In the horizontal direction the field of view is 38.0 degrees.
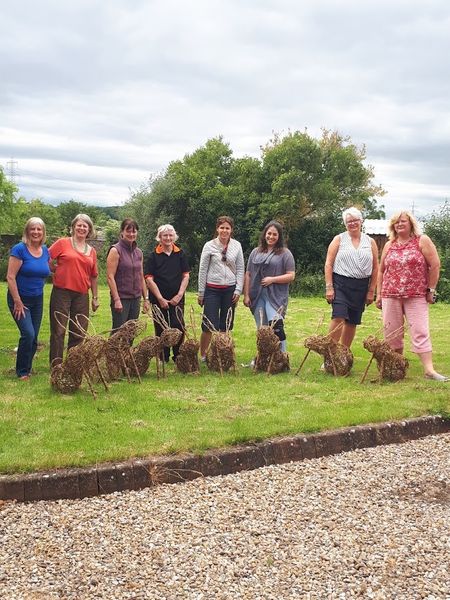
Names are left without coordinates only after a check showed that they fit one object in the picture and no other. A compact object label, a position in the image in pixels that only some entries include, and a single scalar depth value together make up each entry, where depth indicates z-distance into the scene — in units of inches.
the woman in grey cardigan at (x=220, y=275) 307.0
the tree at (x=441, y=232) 914.1
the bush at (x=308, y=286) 923.4
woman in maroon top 290.4
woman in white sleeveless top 298.8
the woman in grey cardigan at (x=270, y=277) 303.1
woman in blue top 269.7
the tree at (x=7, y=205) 1306.6
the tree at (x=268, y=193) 1040.8
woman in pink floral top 287.0
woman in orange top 278.1
